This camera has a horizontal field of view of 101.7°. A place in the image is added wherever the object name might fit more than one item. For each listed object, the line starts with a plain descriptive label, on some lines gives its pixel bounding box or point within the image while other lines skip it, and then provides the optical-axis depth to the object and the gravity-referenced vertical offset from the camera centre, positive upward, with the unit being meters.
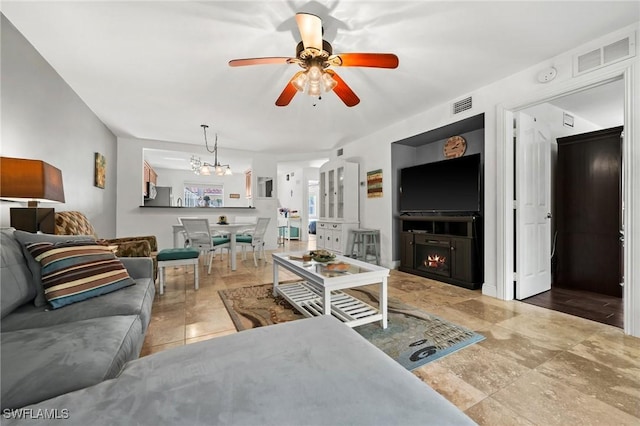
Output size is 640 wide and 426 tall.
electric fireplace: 3.46 -0.57
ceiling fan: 1.73 +1.14
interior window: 8.82 +0.69
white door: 2.80 +0.11
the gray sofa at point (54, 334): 0.76 -0.48
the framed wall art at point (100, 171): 3.88 +0.66
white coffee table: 1.93 -0.58
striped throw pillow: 1.37 -0.33
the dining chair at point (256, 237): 4.54 -0.40
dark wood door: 2.90 +0.07
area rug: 1.72 -0.89
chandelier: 5.13 +0.94
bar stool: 4.55 -0.51
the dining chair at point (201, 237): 3.81 -0.35
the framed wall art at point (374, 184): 4.61 +0.58
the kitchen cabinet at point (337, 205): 4.99 +0.21
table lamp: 1.62 +0.18
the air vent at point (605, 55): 2.02 +1.33
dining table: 4.12 -0.25
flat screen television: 3.28 +0.41
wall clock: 3.88 +1.06
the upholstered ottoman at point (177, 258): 2.95 -0.51
